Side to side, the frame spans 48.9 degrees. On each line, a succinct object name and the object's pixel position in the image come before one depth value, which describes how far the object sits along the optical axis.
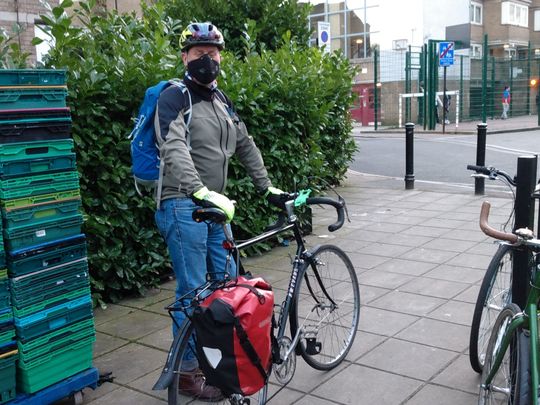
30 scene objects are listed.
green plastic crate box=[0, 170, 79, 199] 3.15
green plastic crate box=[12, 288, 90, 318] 3.18
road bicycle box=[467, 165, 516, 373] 3.52
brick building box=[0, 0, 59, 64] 12.09
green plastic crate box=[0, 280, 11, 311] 3.12
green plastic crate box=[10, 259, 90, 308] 3.18
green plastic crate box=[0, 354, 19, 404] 3.12
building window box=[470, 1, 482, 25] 39.37
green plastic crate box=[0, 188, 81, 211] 3.15
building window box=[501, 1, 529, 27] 40.91
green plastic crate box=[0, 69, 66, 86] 3.09
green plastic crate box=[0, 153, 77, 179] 3.15
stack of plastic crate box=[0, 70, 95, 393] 3.16
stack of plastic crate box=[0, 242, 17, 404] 3.12
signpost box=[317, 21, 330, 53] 11.84
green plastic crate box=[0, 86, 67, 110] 3.10
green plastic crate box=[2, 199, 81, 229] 3.16
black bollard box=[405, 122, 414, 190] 10.31
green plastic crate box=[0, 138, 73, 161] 3.13
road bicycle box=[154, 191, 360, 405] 2.74
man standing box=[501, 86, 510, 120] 29.47
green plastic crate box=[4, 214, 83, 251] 3.16
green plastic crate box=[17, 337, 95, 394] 3.23
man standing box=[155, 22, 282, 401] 3.18
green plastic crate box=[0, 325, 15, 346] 3.13
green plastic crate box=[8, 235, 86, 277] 3.16
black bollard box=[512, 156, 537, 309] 3.46
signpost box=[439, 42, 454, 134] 22.06
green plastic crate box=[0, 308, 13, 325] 3.12
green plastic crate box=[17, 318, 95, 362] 3.21
